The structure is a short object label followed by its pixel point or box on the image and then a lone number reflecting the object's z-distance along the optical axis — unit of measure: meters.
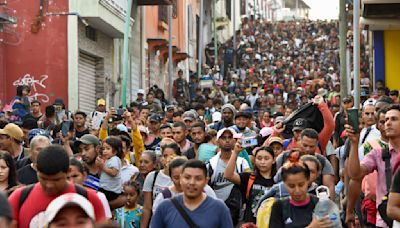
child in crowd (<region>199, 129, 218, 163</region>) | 13.84
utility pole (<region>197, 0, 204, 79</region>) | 38.89
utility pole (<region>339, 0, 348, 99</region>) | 21.66
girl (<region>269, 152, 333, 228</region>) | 8.41
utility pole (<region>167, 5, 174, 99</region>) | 31.70
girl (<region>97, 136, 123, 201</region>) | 10.91
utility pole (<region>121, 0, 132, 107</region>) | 24.12
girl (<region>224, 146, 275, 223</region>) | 11.31
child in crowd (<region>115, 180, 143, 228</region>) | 11.75
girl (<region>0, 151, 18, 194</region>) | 8.80
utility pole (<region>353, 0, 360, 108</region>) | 16.30
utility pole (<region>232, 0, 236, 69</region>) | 47.84
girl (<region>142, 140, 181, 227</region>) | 11.44
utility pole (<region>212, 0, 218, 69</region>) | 46.94
